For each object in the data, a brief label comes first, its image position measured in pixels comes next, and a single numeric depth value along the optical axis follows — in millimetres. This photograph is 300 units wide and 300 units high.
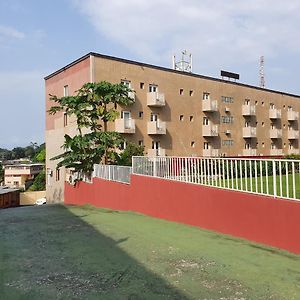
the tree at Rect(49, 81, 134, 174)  16828
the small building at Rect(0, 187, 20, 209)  28672
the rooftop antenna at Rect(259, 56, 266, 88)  49644
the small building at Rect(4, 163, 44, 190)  68375
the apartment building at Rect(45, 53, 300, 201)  24922
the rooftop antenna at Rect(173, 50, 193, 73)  32844
